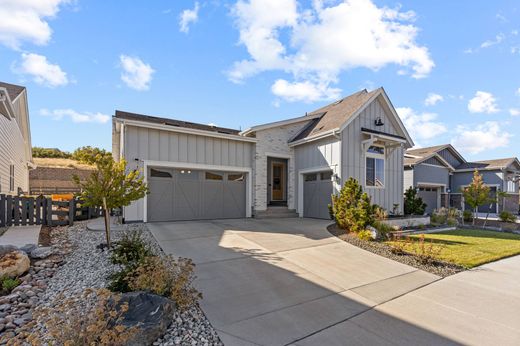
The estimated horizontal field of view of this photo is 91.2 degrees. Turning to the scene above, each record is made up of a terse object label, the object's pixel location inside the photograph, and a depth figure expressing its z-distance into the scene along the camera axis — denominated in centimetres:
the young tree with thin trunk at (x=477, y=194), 1582
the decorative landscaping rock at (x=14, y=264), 497
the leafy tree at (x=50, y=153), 3584
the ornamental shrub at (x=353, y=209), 934
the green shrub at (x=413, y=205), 1440
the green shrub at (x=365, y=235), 868
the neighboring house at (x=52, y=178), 2660
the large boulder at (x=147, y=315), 293
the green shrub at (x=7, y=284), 460
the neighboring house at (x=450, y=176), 2126
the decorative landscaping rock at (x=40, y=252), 601
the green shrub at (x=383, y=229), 930
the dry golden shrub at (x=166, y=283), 373
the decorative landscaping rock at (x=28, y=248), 609
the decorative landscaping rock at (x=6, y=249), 564
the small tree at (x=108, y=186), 640
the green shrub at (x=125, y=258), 411
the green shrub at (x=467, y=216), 1725
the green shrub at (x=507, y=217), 1609
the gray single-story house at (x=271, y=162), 1134
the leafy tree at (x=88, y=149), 3107
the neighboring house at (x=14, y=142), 1186
